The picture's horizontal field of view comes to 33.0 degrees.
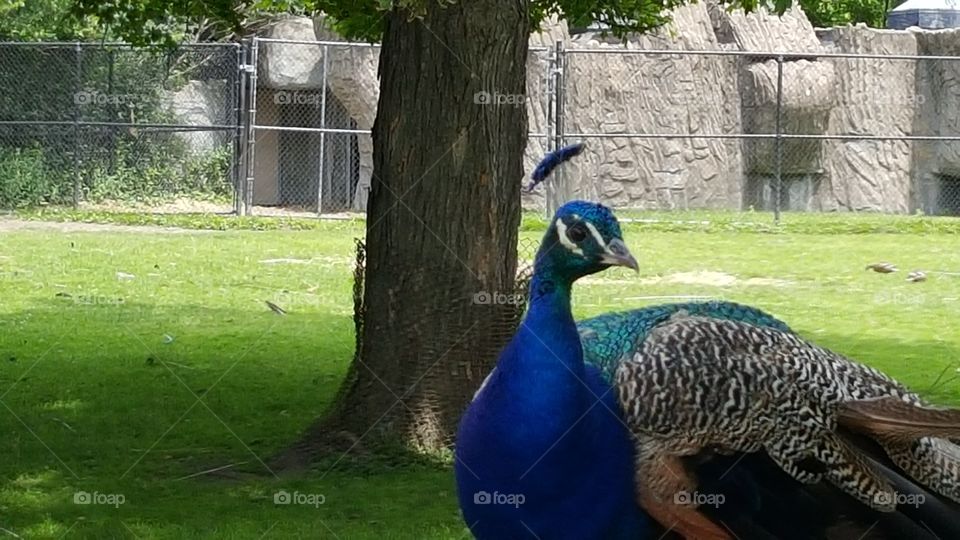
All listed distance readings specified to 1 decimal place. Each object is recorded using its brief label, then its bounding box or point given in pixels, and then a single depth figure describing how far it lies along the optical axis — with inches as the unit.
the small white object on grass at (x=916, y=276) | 580.4
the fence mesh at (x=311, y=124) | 879.1
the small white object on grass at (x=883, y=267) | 607.8
